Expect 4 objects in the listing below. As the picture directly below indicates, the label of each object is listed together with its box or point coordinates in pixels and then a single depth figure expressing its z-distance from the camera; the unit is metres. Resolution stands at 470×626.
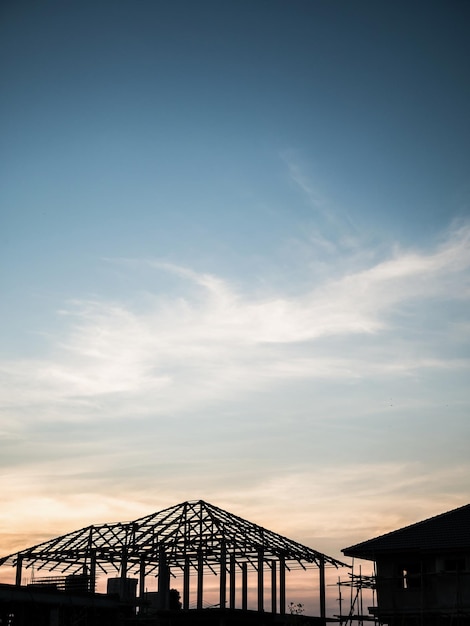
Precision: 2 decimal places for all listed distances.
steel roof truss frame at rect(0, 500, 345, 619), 47.38
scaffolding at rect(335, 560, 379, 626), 39.12
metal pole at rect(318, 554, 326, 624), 48.11
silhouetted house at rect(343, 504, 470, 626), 36.47
